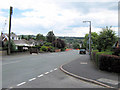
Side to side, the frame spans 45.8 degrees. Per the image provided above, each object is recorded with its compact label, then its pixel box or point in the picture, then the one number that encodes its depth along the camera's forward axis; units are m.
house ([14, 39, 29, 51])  64.94
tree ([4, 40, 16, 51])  33.47
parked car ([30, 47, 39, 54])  42.96
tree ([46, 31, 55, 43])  101.65
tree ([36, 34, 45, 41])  130.46
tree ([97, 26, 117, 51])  20.73
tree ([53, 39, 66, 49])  79.50
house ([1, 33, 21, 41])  66.19
